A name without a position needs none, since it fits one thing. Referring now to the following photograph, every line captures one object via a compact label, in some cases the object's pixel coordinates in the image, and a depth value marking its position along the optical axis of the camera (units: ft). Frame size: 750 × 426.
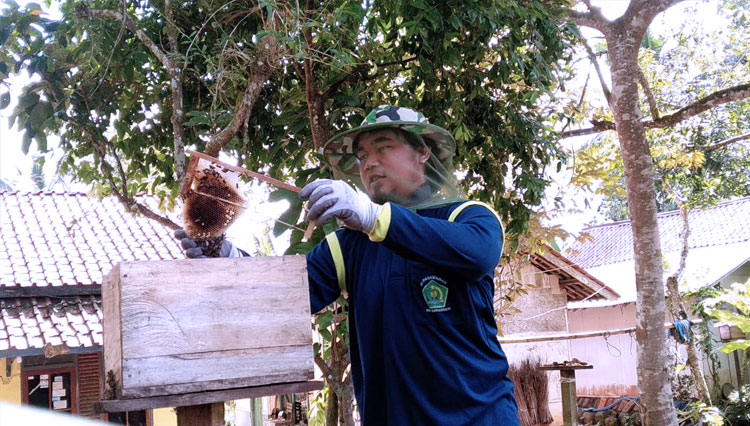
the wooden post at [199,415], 7.08
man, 6.63
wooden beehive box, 6.64
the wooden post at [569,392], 23.72
